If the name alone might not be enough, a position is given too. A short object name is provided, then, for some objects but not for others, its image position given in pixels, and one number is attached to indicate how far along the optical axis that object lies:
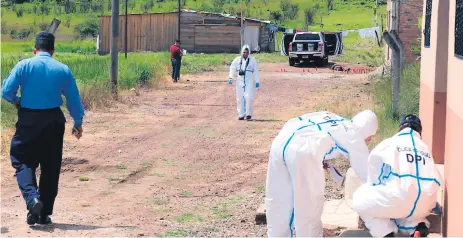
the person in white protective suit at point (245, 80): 18.95
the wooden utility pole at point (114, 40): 22.14
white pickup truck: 41.81
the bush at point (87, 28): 68.62
